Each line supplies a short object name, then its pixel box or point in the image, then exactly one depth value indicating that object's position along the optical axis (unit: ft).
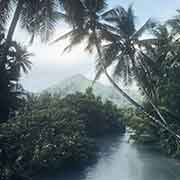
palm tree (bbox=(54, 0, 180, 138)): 35.70
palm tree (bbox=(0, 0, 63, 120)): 22.89
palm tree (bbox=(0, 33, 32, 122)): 35.87
